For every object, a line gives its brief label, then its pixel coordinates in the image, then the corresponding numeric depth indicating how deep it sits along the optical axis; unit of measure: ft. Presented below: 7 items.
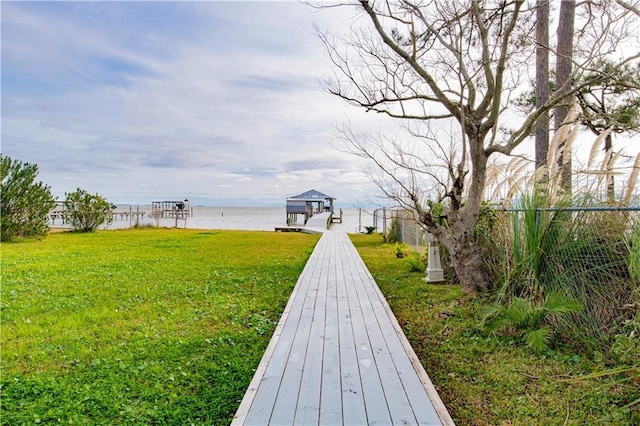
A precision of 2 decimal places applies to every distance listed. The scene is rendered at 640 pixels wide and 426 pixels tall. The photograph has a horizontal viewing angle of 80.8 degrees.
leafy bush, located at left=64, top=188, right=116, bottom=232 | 55.52
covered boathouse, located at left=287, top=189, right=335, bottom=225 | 112.65
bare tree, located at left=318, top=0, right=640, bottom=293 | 17.61
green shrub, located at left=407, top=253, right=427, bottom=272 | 26.17
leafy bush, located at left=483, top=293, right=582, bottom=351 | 11.53
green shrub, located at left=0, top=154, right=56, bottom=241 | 42.37
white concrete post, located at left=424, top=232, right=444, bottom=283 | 21.91
